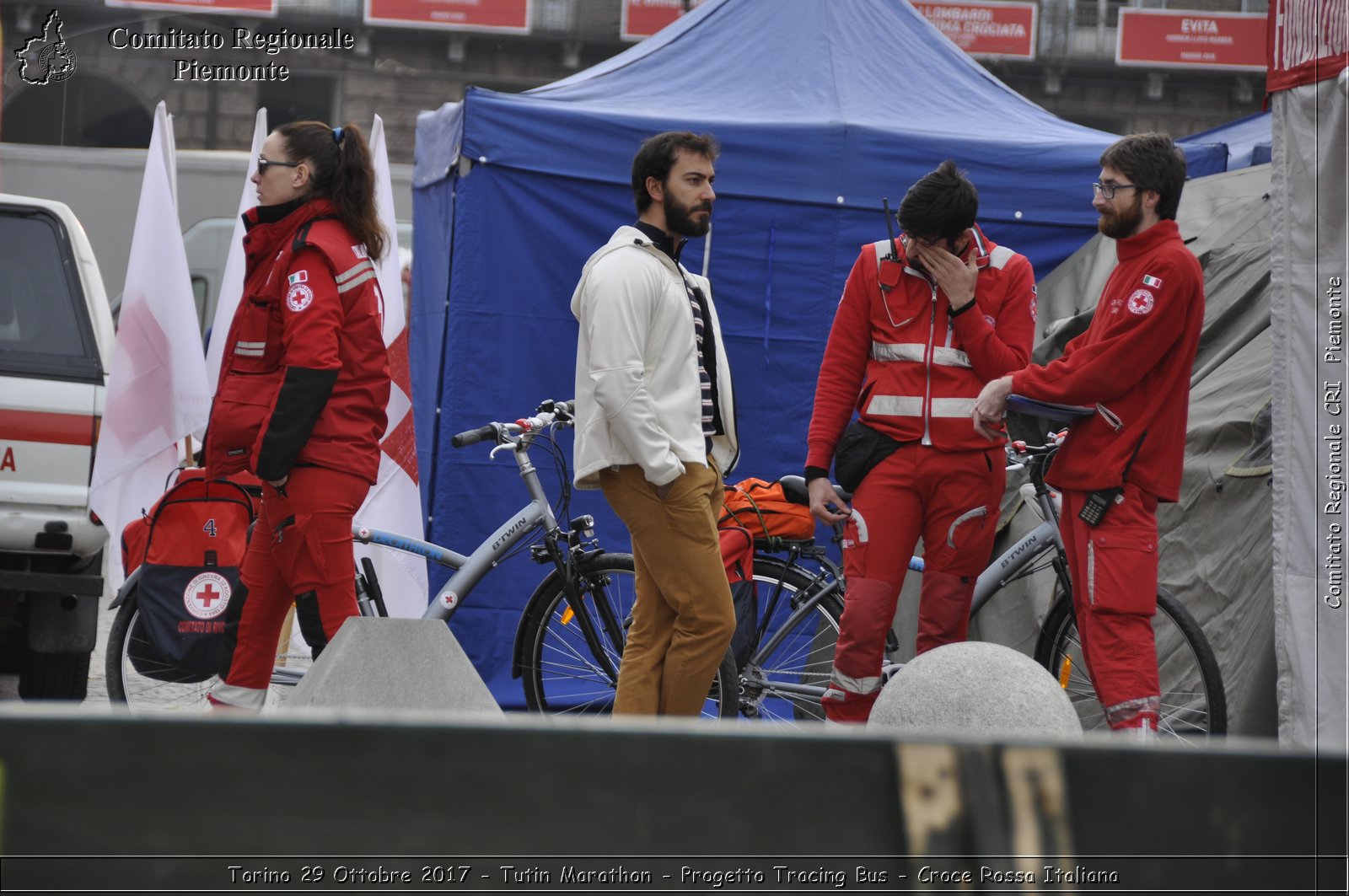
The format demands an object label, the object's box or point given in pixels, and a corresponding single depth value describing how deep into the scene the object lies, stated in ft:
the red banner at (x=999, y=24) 201.16
